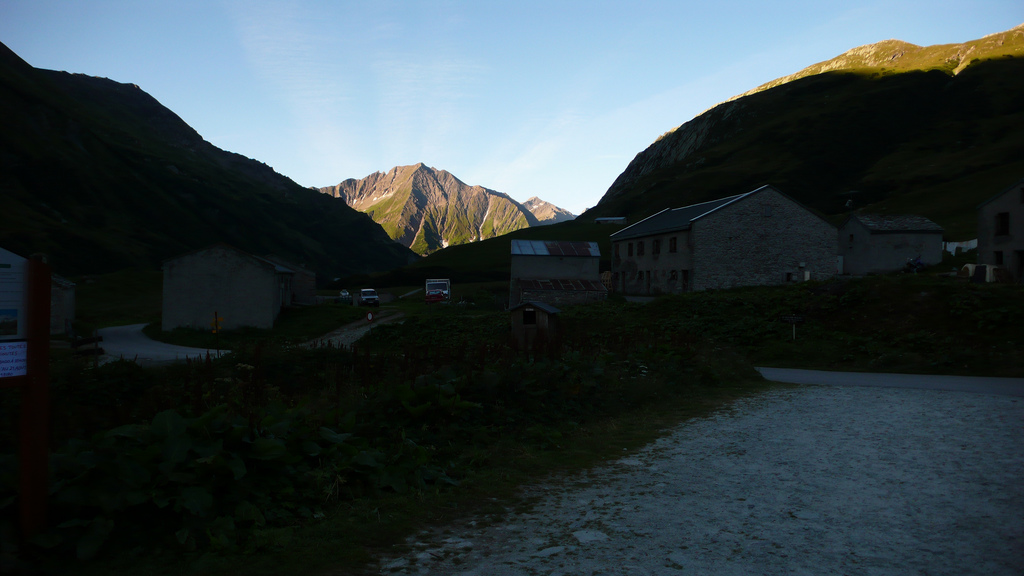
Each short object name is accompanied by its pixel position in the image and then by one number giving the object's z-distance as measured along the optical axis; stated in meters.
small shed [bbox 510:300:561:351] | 24.52
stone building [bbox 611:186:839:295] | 49.25
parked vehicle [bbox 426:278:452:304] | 56.61
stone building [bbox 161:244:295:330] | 44.00
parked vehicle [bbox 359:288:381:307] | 63.47
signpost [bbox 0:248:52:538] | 4.39
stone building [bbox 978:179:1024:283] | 43.22
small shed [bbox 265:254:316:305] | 64.44
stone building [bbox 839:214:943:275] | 61.50
